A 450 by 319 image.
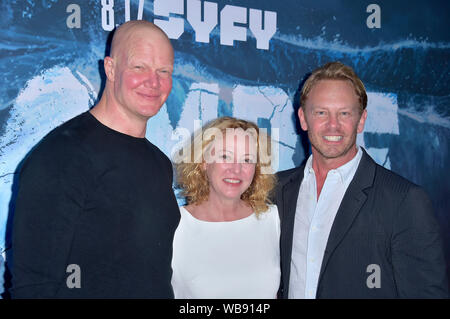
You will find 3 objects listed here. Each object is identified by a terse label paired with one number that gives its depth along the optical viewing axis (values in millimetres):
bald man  1613
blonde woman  2238
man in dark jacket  2145
